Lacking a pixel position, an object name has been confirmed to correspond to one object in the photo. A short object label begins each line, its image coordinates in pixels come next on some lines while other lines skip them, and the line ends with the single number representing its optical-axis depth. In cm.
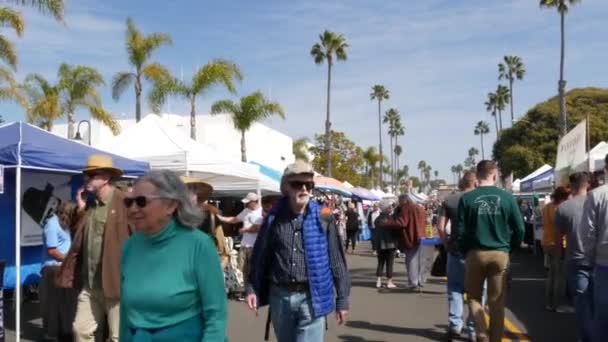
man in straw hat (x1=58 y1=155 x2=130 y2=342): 530
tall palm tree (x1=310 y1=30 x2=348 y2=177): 5288
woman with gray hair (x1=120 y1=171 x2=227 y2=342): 308
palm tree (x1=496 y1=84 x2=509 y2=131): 8938
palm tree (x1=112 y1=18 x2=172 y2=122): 2934
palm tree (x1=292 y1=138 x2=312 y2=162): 5720
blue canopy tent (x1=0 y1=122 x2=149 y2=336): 793
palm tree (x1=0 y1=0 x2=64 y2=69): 1512
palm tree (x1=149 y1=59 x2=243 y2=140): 2747
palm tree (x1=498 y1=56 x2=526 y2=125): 7819
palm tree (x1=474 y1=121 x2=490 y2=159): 13038
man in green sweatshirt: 664
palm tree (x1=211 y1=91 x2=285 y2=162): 3588
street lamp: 1329
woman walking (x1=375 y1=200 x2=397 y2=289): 1293
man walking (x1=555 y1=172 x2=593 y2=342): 685
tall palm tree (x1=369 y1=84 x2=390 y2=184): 9450
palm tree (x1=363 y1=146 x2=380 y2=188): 8912
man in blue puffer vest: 473
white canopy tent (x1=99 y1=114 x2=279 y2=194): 1355
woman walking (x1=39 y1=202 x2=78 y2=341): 820
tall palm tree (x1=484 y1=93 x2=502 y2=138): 9231
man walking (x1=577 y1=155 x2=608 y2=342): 519
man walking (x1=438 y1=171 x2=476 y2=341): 787
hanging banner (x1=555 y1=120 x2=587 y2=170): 1425
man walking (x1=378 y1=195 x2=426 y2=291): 1216
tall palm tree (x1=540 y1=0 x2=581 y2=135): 3844
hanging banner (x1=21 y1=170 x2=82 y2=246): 1046
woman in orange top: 962
